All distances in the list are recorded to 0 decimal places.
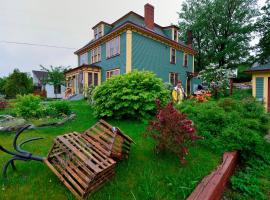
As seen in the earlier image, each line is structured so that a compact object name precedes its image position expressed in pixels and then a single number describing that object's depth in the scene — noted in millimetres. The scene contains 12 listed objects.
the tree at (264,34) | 26375
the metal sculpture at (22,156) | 2824
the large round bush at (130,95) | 6598
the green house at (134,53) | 15719
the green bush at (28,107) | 6969
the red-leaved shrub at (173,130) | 3473
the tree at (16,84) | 23922
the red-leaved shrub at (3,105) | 9266
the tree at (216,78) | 14276
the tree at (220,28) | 27250
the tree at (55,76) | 26547
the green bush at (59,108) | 7383
